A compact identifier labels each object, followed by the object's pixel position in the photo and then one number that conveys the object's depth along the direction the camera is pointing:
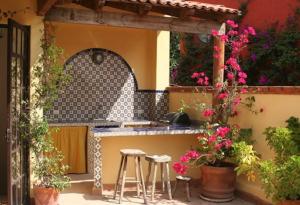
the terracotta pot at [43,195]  5.54
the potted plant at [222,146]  6.14
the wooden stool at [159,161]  6.18
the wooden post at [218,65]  6.94
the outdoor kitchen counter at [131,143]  6.47
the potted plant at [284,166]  4.77
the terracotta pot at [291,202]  4.86
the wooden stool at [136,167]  6.04
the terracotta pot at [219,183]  6.31
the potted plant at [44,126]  5.55
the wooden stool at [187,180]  6.30
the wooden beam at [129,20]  5.98
